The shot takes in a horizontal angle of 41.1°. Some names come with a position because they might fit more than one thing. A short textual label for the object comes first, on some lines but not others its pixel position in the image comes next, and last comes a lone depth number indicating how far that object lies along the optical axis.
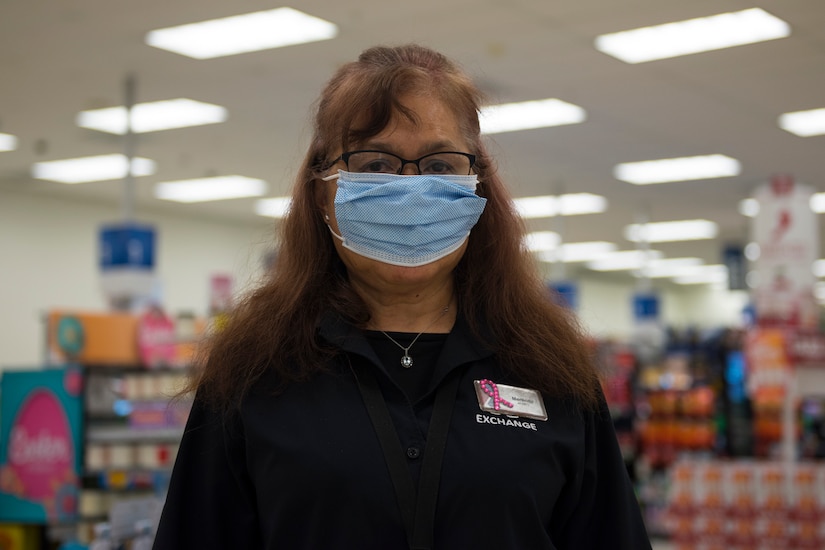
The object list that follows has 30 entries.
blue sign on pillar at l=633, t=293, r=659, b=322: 18.94
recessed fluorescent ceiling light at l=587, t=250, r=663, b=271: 23.36
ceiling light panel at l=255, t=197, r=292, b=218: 17.09
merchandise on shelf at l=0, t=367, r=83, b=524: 7.58
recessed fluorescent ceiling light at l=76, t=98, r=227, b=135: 10.96
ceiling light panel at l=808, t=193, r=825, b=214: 16.33
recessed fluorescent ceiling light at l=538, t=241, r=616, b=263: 21.84
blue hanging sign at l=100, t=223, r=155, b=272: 10.49
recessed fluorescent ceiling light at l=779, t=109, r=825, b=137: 11.23
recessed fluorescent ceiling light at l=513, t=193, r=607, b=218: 16.34
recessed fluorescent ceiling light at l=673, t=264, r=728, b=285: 26.33
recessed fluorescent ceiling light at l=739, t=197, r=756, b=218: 16.50
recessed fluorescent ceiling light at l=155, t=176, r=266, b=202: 15.41
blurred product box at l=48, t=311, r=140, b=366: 8.35
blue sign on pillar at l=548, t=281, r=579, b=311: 16.06
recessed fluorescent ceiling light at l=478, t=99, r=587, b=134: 10.86
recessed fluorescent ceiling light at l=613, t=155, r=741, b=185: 13.68
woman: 1.61
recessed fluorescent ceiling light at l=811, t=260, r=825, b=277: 25.07
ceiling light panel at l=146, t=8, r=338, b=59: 8.20
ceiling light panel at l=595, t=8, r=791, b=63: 8.20
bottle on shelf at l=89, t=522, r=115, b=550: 4.34
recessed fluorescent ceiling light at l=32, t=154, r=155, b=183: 13.74
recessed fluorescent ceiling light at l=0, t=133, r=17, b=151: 12.40
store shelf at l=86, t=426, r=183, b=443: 7.68
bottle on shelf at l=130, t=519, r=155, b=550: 4.23
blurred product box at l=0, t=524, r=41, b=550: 7.66
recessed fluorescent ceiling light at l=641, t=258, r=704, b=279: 24.56
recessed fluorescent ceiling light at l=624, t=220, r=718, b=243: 18.81
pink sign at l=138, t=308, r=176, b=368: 8.38
